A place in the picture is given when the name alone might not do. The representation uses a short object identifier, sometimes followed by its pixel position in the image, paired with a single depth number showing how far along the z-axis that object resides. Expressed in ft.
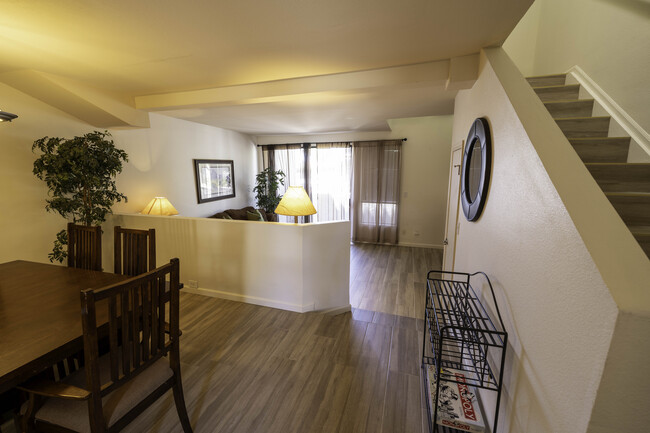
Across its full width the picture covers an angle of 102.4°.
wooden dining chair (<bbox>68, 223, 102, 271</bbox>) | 6.84
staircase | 4.43
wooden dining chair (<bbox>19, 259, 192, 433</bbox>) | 3.45
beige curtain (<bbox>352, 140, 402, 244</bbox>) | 18.12
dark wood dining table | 3.44
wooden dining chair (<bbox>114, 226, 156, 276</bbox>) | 6.18
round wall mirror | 5.50
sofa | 15.90
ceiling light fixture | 5.15
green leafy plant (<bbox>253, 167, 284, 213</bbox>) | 20.01
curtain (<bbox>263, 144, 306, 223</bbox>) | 20.54
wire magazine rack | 4.01
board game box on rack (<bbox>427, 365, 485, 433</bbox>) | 4.54
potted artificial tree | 8.08
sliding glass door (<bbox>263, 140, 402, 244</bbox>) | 18.29
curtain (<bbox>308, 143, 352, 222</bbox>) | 19.38
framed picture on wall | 15.55
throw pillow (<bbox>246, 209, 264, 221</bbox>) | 17.76
